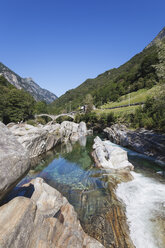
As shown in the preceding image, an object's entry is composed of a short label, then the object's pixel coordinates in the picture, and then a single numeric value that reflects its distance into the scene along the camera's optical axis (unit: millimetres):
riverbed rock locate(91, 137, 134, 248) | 5551
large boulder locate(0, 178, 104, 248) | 3142
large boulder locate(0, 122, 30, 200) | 3426
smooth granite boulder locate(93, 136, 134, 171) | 13110
